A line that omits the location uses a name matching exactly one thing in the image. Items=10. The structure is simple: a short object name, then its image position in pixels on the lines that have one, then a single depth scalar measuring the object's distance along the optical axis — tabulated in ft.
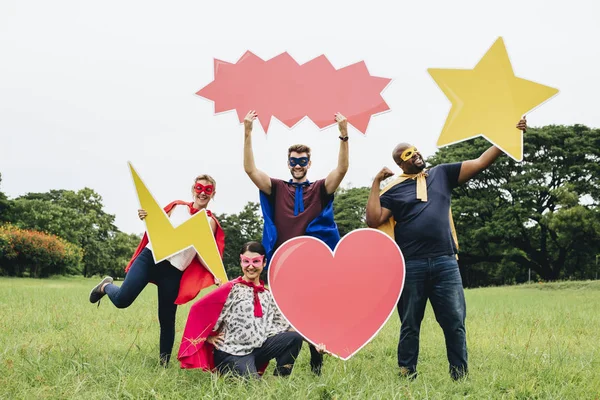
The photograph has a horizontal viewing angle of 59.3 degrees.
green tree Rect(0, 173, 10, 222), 112.68
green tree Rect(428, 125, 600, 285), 78.74
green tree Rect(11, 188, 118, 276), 108.27
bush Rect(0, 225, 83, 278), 77.15
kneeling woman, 12.32
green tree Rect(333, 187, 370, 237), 105.19
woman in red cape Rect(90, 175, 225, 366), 14.01
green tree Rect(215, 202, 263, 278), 93.56
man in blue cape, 13.12
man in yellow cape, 12.39
